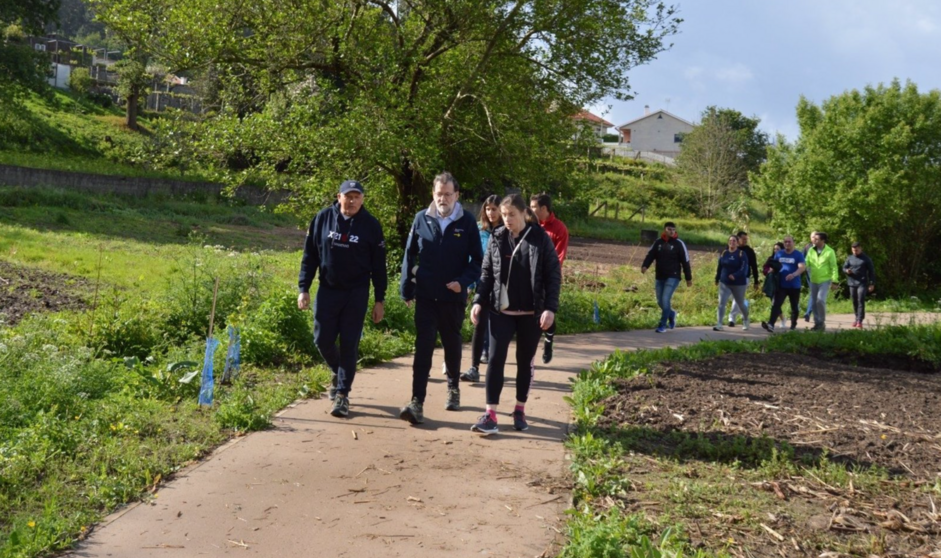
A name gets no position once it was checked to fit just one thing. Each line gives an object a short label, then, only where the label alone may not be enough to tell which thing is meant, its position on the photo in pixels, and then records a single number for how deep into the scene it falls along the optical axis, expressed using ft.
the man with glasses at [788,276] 54.75
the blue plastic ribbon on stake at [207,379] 25.82
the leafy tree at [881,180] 84.38
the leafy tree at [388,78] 46.52
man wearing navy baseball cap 26.50
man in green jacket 55.57
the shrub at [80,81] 190.60
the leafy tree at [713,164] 206.59
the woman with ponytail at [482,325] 31.14
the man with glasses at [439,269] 26.25
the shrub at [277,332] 33.45
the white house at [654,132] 326.03
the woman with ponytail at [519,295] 25.08
